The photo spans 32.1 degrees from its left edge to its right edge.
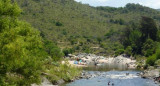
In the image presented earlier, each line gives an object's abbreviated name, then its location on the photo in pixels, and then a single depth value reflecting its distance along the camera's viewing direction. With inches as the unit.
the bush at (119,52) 5780.5
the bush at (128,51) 5393.7
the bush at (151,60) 3618.6
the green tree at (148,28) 5108.3
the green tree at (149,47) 4635.1
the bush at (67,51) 5856.3
